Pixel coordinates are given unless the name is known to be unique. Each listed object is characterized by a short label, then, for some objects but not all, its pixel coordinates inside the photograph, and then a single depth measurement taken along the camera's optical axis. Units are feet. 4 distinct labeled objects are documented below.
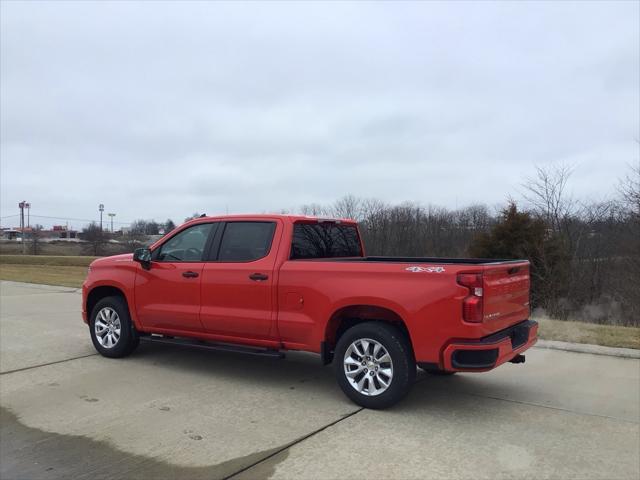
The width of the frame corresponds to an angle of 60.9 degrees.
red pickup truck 15.69
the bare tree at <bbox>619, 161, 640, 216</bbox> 56.70
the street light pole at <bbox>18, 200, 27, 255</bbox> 264.72
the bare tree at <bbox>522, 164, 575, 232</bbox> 77.05
